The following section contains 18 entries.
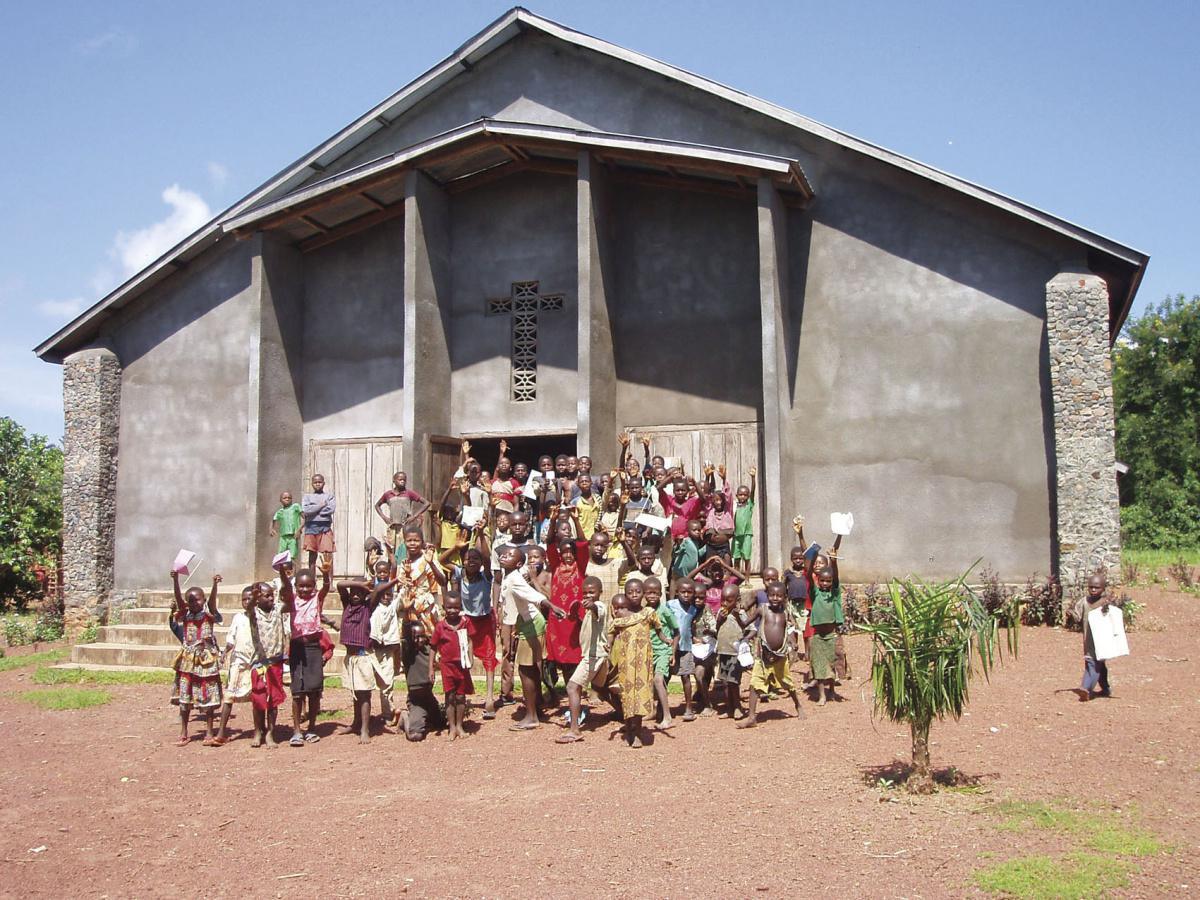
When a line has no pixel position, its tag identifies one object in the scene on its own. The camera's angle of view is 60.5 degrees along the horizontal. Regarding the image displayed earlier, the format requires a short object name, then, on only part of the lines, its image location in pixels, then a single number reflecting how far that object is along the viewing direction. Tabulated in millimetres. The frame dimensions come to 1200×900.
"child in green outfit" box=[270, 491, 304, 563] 14047
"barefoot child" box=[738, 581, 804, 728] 8859
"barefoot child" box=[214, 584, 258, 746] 8664
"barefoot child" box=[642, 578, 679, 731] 8492
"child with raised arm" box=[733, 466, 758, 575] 12430
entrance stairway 13297
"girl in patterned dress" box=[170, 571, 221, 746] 9023
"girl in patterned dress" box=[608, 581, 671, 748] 8125
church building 13164
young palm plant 6254
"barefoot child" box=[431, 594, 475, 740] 8602
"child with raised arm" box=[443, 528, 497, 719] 8992
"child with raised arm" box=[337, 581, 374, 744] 8609
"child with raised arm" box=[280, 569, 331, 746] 8664
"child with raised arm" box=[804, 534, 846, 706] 9398
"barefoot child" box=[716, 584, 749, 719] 8773
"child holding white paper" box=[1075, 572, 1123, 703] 9133
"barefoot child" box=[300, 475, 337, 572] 13547
